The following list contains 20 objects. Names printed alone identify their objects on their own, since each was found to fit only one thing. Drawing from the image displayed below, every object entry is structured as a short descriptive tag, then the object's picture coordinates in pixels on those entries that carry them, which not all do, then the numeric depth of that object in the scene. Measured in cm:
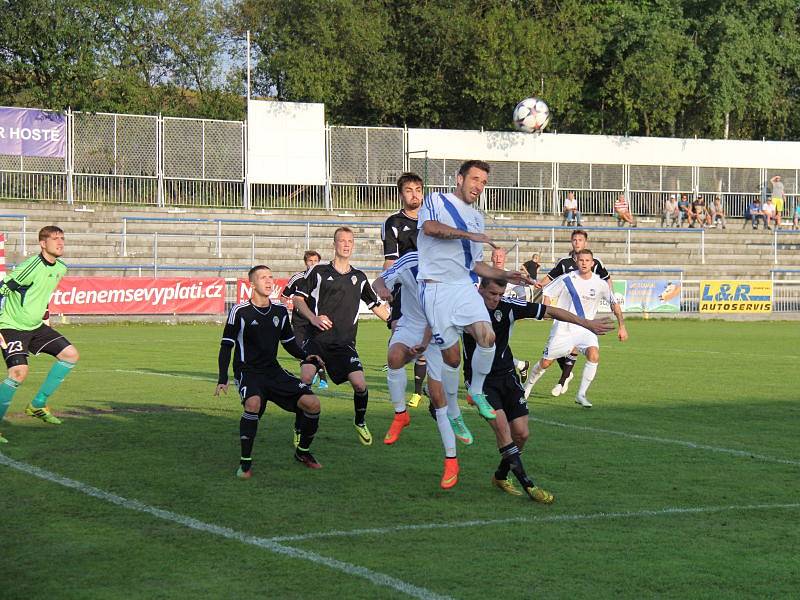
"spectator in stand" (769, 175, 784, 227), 4700
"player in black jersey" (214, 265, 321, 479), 973
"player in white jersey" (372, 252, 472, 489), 917
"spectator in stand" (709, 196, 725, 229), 4612
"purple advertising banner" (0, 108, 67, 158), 3728
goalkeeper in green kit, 1205
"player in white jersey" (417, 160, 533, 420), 871
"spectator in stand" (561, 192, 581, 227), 4334
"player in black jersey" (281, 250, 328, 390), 1235
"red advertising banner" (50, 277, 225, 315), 3047
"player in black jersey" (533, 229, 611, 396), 1511
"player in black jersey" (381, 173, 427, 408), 1173
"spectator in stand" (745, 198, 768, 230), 4650
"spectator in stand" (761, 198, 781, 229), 4626
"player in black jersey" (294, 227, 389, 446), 1188
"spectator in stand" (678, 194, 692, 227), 4565
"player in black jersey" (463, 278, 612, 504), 875
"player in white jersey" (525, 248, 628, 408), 1486
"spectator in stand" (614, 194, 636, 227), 4400
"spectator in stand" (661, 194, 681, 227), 4541
